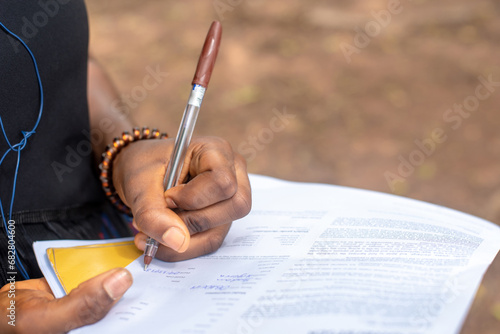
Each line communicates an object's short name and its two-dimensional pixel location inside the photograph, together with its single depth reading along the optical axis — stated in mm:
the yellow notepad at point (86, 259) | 919
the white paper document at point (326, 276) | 864
